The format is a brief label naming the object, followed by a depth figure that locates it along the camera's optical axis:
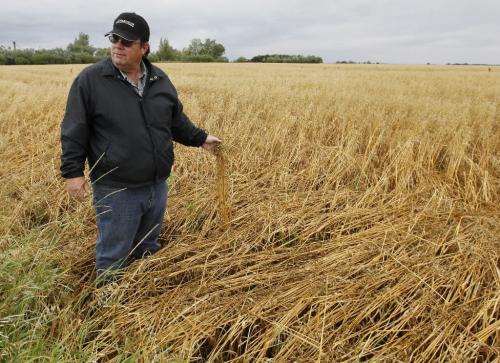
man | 2.26
